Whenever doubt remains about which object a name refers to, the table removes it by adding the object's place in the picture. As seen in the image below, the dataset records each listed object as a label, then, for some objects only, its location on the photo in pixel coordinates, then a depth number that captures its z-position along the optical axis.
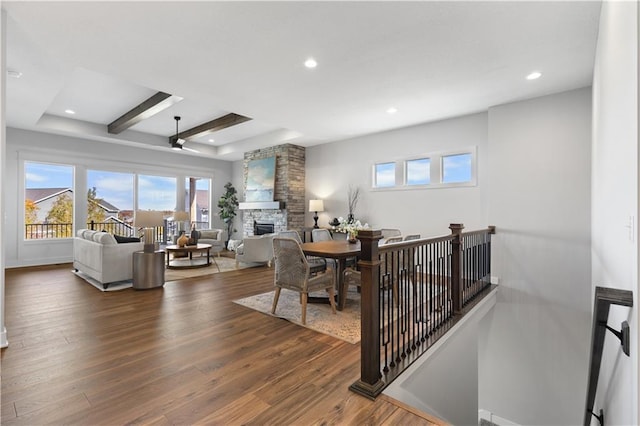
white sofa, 4.58
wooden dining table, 3.41
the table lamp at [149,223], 4.66
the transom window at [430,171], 5.08
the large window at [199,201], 9.29
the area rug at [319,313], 3.04
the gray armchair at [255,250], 6.26
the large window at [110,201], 7.19
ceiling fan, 6.10
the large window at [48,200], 6.45
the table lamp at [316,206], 6.90
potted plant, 9.05
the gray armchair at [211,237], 7.74
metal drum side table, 4.54
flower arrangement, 4.33
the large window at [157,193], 7.97
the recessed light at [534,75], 3.43
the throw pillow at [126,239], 5.01
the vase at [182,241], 6.20
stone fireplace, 7.33
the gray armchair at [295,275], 3.27
